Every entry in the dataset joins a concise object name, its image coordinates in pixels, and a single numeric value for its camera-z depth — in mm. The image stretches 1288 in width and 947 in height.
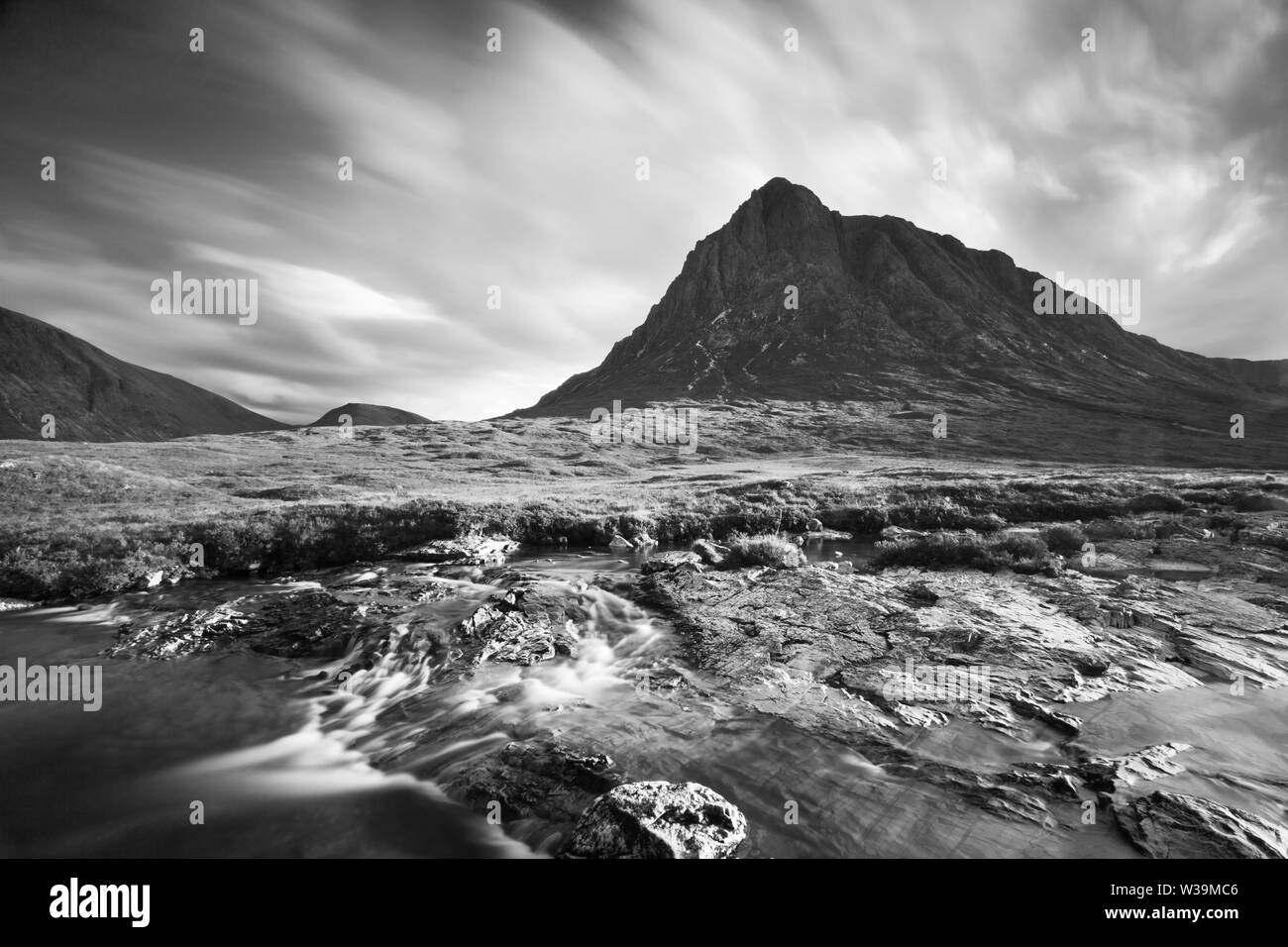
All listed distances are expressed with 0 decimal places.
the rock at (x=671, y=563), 18102
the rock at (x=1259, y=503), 28891
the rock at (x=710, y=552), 20141
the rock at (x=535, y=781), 6875
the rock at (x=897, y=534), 23719
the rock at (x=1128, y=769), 6758
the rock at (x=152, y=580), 17438
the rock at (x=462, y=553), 21438
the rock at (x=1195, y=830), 5531
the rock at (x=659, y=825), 5508
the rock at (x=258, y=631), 12461
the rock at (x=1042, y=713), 8261
